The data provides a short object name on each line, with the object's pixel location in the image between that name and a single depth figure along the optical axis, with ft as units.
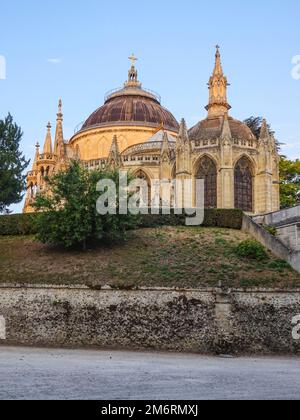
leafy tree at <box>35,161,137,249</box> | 125.49
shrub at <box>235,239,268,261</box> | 122.62
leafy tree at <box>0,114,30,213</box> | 167.32
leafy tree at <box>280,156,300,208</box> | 216.13
